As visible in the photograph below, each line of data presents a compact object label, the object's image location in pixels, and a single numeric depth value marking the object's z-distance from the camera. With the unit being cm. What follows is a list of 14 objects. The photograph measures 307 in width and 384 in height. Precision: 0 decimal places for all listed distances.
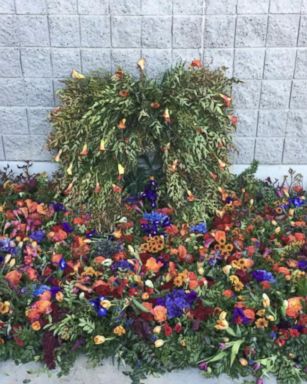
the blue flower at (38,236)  295
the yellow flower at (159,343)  233
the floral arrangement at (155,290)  235
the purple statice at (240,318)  240
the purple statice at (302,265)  276
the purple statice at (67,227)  304
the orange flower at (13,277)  261
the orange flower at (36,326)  238
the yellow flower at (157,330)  236
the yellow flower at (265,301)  243
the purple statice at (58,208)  322
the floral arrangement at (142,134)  295
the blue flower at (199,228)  307
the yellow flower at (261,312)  243
